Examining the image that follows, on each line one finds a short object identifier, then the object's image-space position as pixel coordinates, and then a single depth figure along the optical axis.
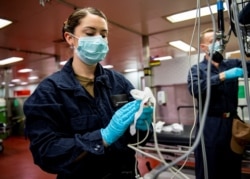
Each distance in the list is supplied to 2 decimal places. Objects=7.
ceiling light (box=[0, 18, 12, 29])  3.07
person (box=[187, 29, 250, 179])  1.52
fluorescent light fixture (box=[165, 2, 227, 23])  3.04
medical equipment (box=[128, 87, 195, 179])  0.72
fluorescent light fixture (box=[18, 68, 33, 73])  7.62
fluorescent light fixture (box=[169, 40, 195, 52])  4.84
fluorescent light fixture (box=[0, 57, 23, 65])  5.66
